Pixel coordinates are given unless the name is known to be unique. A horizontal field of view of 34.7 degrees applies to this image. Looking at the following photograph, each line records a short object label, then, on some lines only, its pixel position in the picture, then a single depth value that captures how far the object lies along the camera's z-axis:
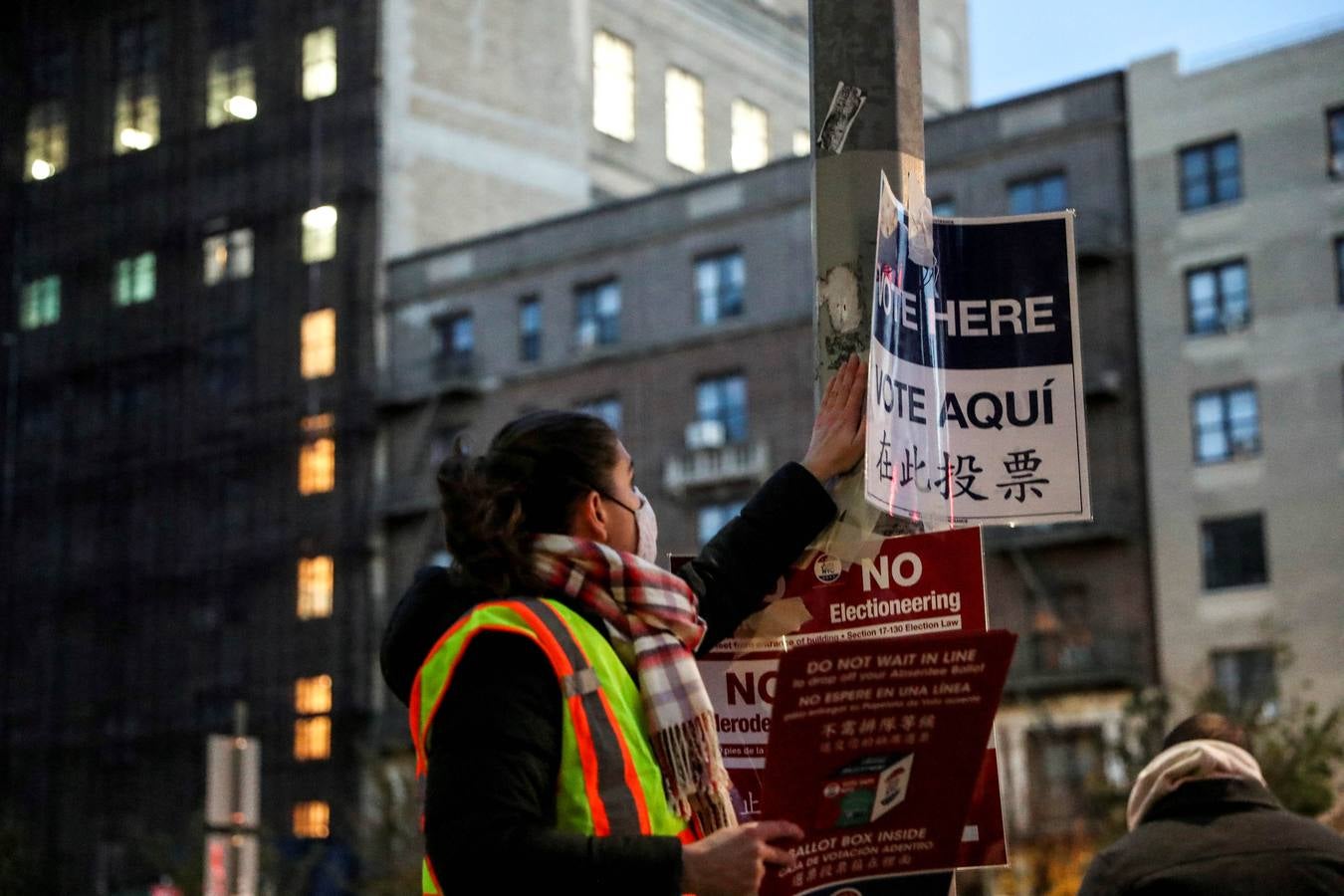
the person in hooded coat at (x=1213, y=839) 4.97
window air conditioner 48.41
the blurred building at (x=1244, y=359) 41.59
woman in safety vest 3.58
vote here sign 4.87
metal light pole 4.95
